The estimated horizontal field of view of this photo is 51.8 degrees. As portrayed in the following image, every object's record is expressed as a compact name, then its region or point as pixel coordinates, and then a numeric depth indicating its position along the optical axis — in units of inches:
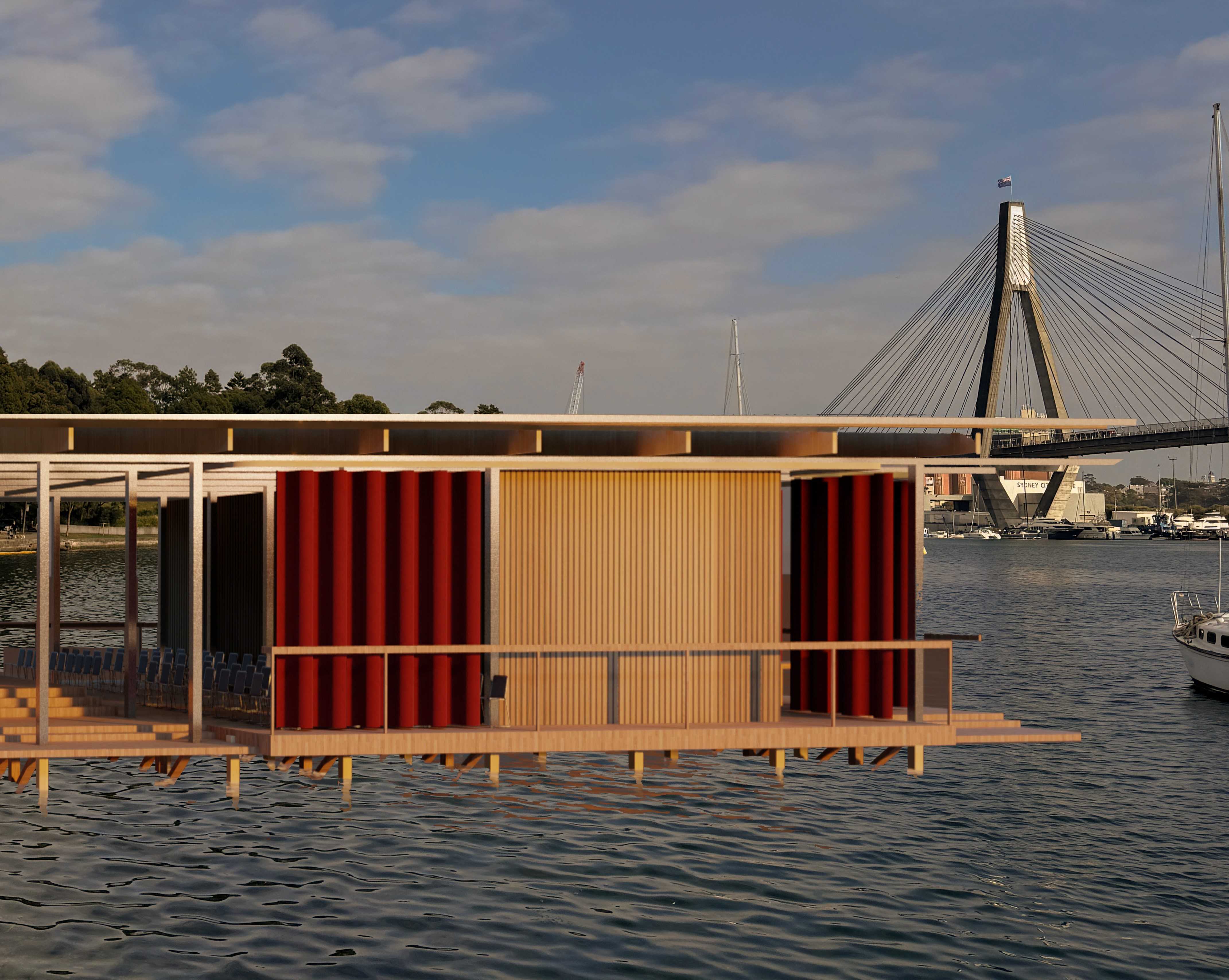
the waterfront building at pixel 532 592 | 489.7
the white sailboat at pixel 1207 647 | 1321.4
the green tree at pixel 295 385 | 4975.4
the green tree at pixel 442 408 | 5679.1
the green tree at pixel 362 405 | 4790.8
